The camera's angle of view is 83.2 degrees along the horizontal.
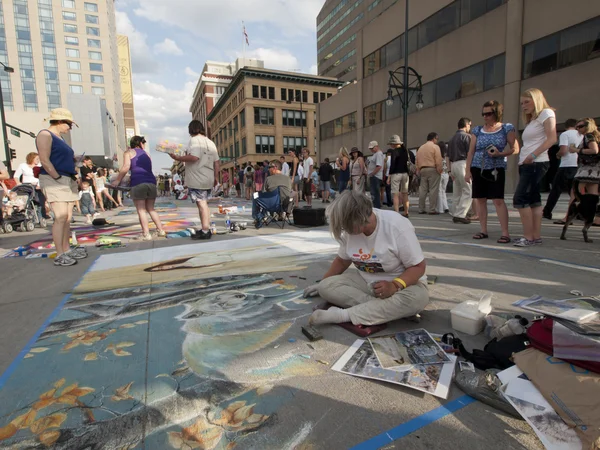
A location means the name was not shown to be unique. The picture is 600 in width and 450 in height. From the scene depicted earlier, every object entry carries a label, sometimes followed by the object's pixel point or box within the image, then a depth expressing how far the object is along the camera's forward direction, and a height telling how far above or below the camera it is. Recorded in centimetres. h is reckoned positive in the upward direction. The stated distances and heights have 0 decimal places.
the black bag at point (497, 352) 163 -83
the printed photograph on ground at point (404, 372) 152 -88
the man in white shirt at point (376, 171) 751 +40
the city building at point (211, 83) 7575 +2507
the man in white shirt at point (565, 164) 564 +38
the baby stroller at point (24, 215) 708 -41
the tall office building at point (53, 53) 5656 +2524
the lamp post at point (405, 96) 1403 +398
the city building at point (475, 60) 1262 +597
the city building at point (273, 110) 4466 +1114
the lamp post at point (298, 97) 4711 +1307
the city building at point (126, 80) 10875 +3760
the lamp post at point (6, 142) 1467 +246
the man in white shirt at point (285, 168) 1191 +81
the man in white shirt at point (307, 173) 1057 +55
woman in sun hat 390 +24
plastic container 204 -78
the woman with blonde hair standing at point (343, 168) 956 +63
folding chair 651 -31
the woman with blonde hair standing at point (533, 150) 386 +42
